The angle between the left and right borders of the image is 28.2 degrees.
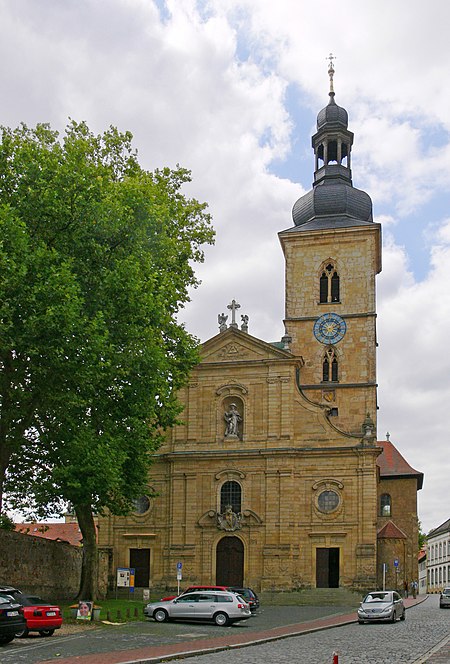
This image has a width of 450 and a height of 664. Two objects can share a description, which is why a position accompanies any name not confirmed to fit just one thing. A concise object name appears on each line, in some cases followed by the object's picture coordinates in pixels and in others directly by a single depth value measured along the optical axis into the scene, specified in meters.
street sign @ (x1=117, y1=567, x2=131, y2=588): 39.19
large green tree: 28.27
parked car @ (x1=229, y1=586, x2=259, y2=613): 36.81
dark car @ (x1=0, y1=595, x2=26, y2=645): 22.14
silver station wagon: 31.14
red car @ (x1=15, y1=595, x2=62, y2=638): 24.98
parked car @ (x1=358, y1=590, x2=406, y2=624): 34.16
